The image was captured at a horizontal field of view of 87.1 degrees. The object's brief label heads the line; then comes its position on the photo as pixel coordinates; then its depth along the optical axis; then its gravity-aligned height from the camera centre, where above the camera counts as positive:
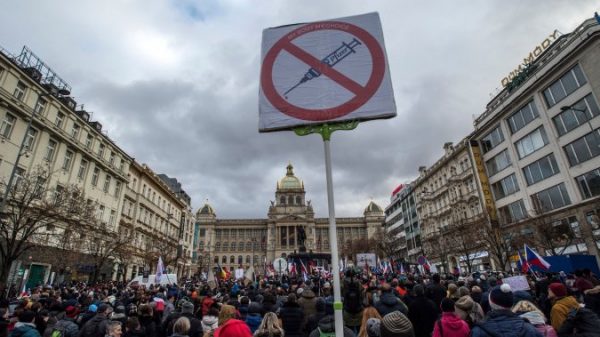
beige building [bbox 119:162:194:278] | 42.88 +10.31
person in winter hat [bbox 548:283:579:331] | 5.21 -0.45
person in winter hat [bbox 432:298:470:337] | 4.05 -0.59
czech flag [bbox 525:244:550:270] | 12.24 +0.60
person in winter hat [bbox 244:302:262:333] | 6.43 -0.67
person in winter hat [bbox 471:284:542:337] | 3.26 -0.46
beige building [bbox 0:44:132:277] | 25.22 +13.85
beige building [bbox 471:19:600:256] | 28.70 +13.35
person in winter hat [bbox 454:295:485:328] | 4.62 -0.40
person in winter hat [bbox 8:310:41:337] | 5.66 -0.59
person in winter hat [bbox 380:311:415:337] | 3.45 -0.48
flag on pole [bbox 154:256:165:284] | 18.10 +0.87
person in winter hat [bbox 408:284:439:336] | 6.36 -0.68
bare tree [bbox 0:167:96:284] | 17.53 +5.10
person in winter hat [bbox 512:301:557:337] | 3.98 -0.49
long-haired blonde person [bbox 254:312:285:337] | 4.57 -0.60
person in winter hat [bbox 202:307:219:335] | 6.66 -0.71
